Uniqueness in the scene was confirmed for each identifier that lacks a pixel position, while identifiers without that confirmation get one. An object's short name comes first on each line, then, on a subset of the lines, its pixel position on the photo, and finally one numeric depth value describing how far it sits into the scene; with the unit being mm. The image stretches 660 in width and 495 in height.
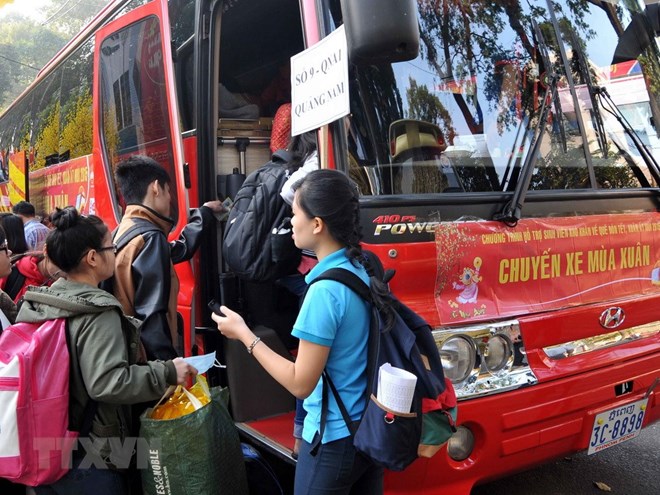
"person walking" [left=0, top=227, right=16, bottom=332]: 2715
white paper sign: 2373
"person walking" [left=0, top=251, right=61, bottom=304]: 3709
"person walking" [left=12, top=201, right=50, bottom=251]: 5672
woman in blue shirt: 1858
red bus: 2498
